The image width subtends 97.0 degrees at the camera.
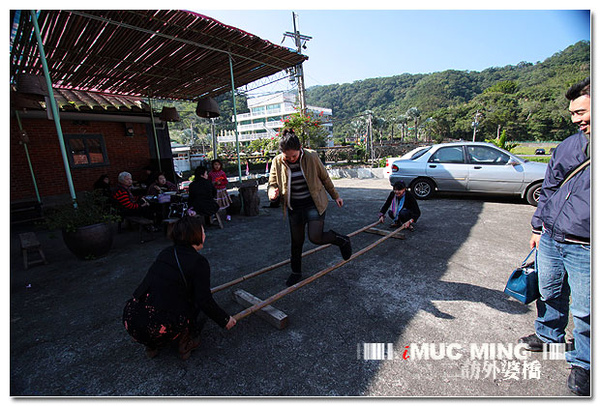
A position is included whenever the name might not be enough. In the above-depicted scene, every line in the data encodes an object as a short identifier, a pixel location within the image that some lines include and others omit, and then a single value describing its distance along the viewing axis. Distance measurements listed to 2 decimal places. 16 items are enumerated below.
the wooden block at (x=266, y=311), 2.43
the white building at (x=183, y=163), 28.21
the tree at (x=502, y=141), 13.40
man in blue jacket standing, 1.66
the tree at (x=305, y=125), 12.60
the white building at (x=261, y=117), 69.00
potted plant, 4.12
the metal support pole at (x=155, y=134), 10.40
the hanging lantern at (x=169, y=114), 10.09
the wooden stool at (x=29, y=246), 4.23
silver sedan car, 6.61
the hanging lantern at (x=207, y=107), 7.53
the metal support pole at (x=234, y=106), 6.88
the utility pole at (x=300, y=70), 13.45
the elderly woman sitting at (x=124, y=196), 5.24
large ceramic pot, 4.18
